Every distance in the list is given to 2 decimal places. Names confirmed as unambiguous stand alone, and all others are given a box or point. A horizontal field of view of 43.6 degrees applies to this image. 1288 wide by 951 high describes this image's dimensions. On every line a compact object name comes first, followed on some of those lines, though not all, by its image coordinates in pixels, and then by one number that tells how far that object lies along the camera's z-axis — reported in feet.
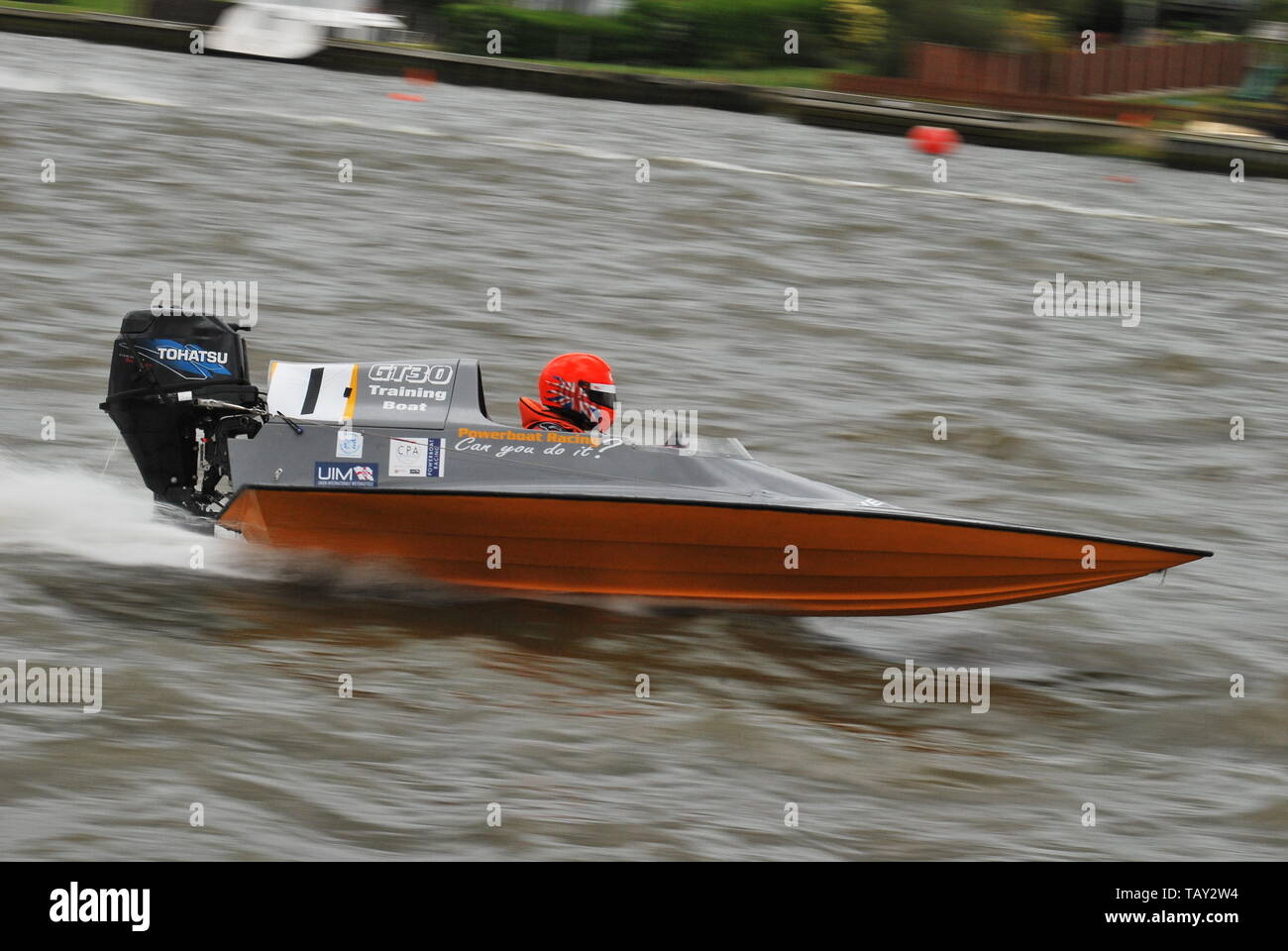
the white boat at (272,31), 98.94
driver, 25.38
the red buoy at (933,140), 83.56
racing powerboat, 24.50
